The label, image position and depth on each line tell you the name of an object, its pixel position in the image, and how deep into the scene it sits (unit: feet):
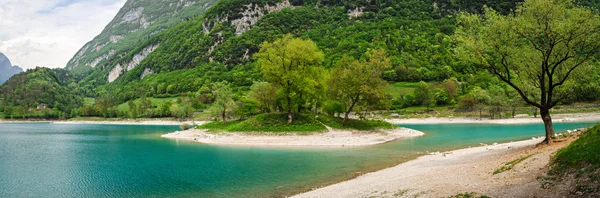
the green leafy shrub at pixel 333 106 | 238.48
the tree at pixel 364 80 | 191.21
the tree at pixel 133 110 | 547.00
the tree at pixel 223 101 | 255.91
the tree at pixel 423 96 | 429.79
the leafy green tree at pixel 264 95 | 237.25
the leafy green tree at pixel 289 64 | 193.47
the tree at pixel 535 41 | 77.82
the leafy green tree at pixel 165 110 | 522.51
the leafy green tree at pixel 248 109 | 260.42
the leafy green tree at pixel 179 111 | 463.01
